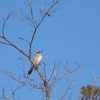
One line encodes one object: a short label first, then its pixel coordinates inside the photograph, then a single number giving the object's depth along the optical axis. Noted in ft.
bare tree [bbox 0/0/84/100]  46.14
